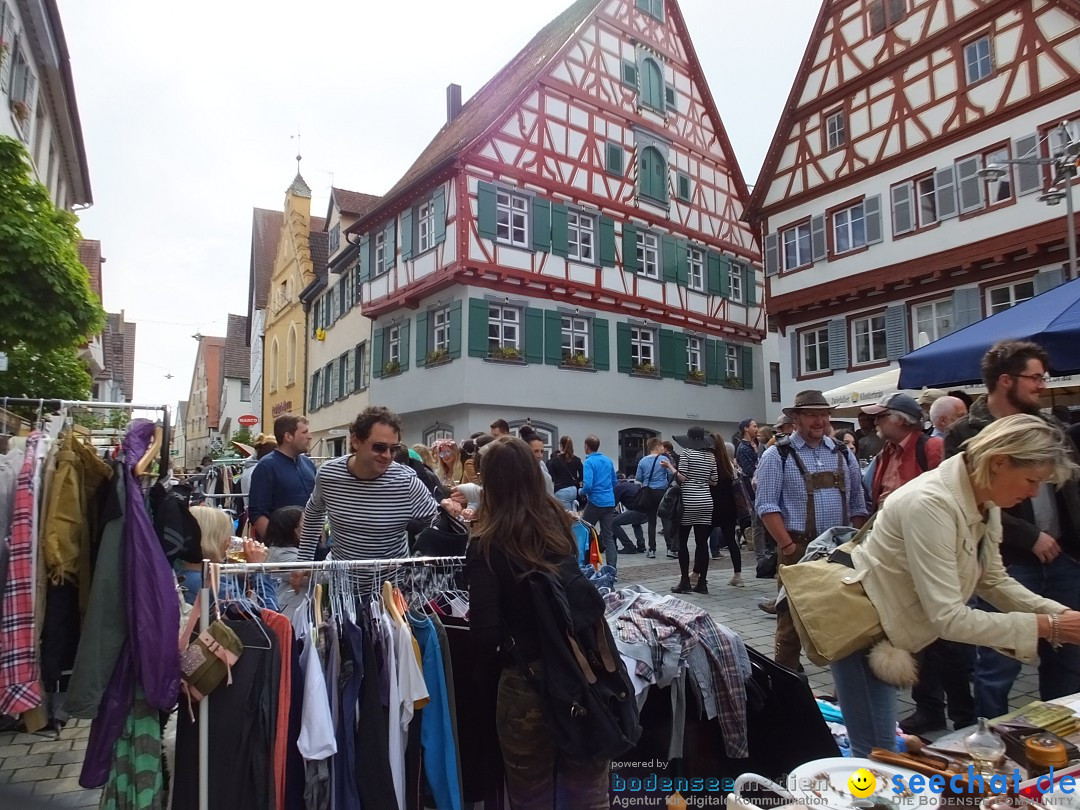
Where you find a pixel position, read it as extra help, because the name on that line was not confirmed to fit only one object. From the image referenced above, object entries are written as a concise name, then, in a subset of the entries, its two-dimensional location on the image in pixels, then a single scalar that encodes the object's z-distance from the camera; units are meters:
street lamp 11.37
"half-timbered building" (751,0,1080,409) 16.50
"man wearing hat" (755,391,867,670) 4.86
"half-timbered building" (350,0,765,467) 18.97
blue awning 4.83
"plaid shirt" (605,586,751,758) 3.13
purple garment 2.92
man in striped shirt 4.05
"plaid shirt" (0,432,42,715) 3.20
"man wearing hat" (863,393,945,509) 4.95
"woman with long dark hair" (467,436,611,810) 2.51
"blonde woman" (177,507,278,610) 3.71
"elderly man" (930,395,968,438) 5.13
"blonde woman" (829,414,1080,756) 2.42
